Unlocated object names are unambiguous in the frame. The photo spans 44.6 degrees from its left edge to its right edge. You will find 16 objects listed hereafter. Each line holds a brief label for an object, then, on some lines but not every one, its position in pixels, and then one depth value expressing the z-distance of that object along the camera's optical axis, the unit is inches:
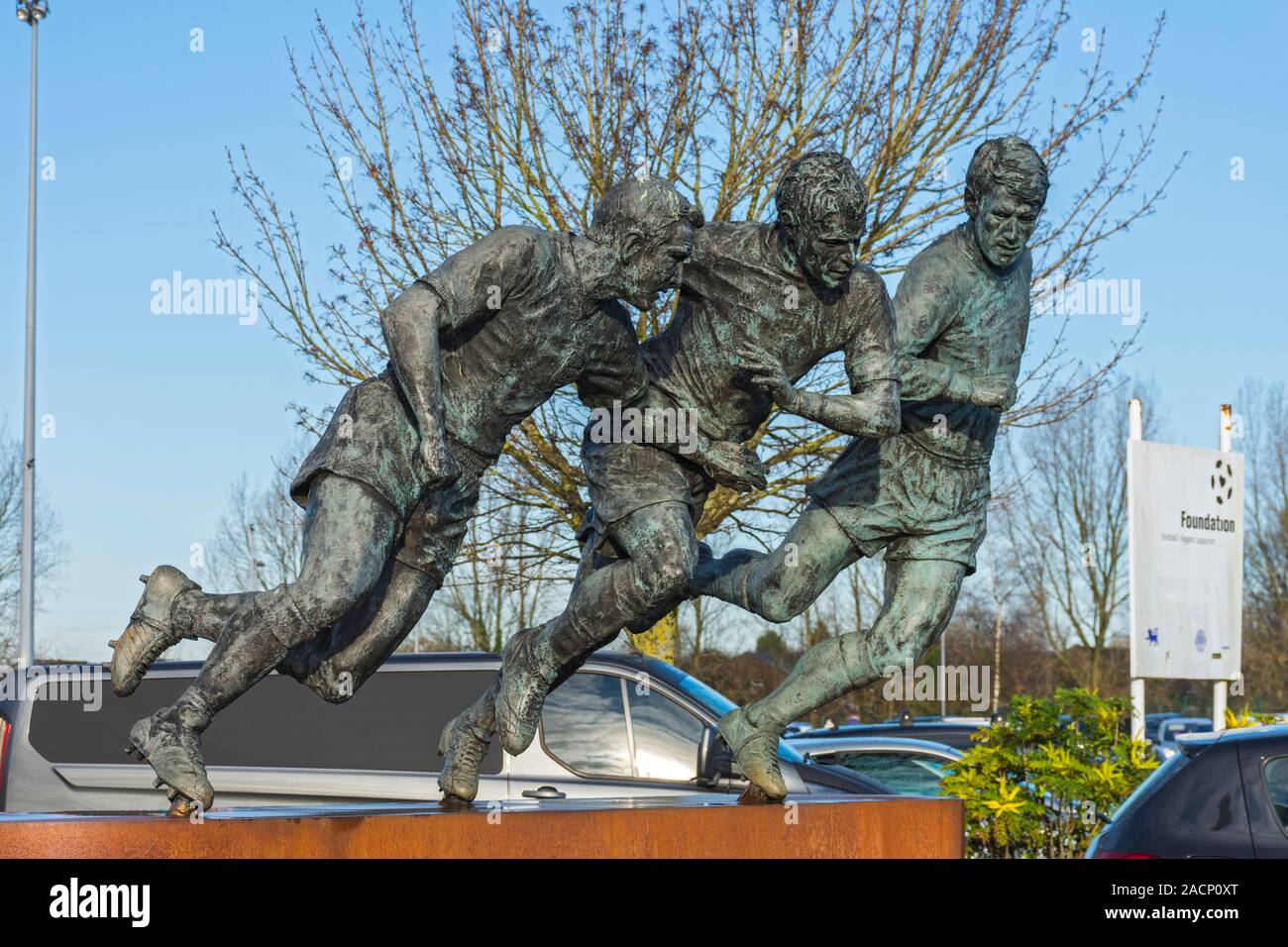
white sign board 459.2
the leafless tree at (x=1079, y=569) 1668.3
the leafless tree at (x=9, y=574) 1065.5
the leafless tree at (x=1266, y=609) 1592.0
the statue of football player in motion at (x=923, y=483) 205.2
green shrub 347.6
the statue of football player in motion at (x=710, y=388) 195.2
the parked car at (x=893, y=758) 478.0
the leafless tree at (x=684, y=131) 540.7
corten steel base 167.6
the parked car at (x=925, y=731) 690.2
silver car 355.6
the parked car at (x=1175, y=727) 901.8
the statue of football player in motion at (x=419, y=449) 183.8
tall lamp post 858.8
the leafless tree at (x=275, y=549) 1028.5
